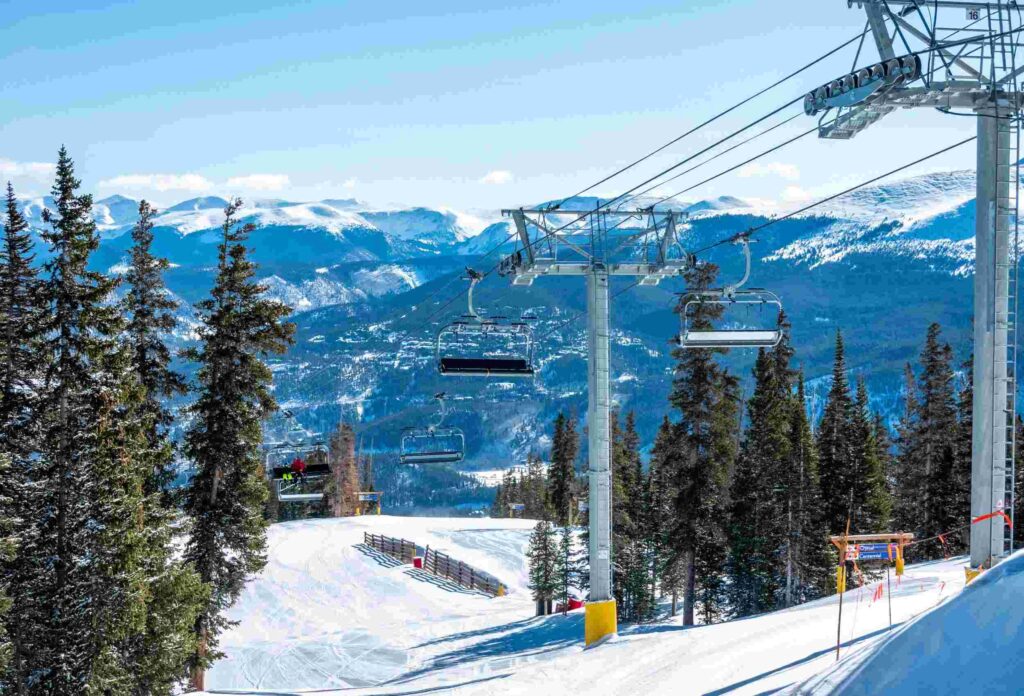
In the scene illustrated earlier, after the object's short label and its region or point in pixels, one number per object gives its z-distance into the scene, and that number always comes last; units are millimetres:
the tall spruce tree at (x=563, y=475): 63344
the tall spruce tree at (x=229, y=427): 31922
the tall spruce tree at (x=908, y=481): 62656
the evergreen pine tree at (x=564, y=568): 56344
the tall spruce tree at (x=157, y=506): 29188
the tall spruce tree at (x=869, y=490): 51000
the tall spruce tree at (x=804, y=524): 48250
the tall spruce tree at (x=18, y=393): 25359
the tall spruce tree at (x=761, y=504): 49625
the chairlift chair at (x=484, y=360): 28422
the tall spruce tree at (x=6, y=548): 22125
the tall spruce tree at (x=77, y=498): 26375
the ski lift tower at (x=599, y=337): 25500
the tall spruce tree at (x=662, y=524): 53812
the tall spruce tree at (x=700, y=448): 43094
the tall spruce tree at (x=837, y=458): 51594
